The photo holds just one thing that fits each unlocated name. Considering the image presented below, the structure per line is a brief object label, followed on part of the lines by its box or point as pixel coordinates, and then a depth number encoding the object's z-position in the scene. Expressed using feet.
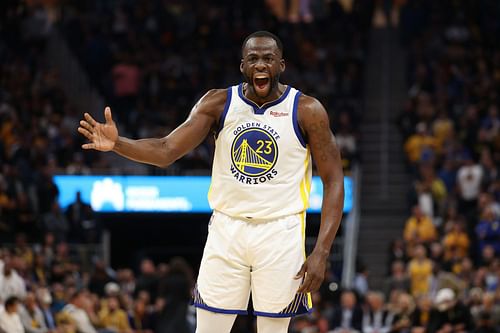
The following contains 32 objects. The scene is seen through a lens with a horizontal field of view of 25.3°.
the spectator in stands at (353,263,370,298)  66.18
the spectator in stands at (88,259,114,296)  60.85
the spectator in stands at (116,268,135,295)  63.46
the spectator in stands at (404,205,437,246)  67.15
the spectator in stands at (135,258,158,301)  60.54
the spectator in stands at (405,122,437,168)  74.79
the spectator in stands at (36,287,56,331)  51.98
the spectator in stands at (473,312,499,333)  48.47
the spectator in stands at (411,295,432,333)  52.75
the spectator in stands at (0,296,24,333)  45.37
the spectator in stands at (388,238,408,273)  66.68
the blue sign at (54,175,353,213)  72.84
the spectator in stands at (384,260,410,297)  63.52
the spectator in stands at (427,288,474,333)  51.03
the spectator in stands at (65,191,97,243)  67.15
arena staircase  75.92
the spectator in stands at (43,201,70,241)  65.51
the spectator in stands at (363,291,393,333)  57.82
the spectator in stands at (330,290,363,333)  57.92
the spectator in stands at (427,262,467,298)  58.95
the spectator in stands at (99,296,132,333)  55.16
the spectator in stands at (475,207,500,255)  64.69
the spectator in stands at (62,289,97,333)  52.21
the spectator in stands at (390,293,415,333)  52.90
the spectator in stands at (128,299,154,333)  55.67
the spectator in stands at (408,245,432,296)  62.80
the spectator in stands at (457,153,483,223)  70.23
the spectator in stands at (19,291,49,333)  49.96
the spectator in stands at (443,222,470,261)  64.75
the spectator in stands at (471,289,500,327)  52.75
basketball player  21.47
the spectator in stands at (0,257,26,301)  52.06
